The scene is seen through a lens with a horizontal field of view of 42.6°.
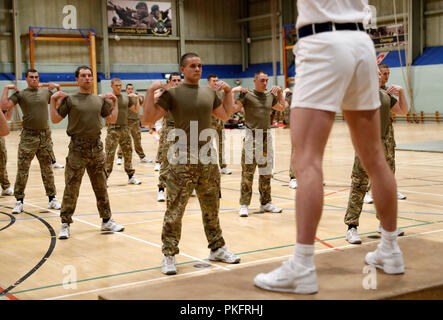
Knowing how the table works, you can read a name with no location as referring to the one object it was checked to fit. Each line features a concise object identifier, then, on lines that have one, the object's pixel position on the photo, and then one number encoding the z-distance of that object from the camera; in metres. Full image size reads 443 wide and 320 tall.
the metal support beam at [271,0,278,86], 31.82
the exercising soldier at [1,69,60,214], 8.96
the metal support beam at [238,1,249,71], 36.09
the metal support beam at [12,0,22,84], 28.47
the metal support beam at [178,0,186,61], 33.81
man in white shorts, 2.89
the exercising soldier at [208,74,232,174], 12.19
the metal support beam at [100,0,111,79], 31.23
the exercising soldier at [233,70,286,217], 8.41
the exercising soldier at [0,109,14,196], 10.36
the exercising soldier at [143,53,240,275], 5.41
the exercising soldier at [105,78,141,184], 11.89
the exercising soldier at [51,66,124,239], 7.12
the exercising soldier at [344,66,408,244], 6.44
